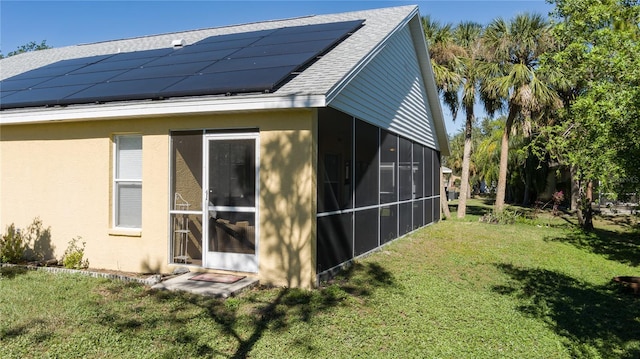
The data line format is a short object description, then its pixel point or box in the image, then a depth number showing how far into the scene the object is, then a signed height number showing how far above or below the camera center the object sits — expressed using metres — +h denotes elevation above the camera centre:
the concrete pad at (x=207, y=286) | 5.88 -1.52
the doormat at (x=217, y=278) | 6.44 -1.49
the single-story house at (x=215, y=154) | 6.37 +0.42
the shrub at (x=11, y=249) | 7.79 -1.28
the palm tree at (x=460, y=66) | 17.09 +4.60
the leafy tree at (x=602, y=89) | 7.00 +1.63
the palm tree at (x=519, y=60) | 16.19 +4.74
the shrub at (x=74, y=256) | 7.41 -1.35
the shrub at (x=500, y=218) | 16.89 -1.43
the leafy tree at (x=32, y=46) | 40.91 +12.61
